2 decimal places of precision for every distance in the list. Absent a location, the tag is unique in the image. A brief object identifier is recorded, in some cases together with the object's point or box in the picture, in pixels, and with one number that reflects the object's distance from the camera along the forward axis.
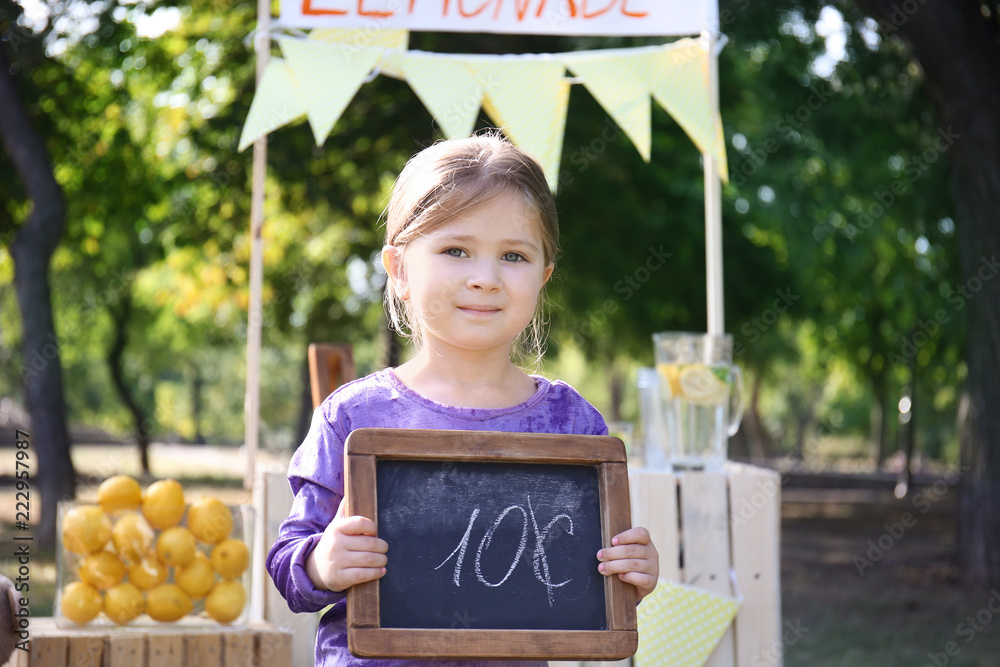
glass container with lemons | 2.43
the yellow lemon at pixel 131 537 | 2.43
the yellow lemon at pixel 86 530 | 2.41
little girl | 1.49
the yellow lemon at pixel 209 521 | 2.51
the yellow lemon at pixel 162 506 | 2.47
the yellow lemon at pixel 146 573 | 2.46
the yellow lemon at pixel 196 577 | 2.50
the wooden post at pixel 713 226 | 3.05
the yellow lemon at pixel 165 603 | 2.45
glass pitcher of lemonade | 2.88
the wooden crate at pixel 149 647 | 2.36
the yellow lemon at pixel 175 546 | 2.46
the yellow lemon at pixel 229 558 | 2.53
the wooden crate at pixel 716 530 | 2.72
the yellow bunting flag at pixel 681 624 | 2.63
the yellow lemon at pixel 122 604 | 2.42
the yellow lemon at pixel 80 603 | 2.42
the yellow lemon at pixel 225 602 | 2.51
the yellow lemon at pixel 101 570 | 2.42
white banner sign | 3.12
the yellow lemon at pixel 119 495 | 2.47
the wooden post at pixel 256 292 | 3.19
